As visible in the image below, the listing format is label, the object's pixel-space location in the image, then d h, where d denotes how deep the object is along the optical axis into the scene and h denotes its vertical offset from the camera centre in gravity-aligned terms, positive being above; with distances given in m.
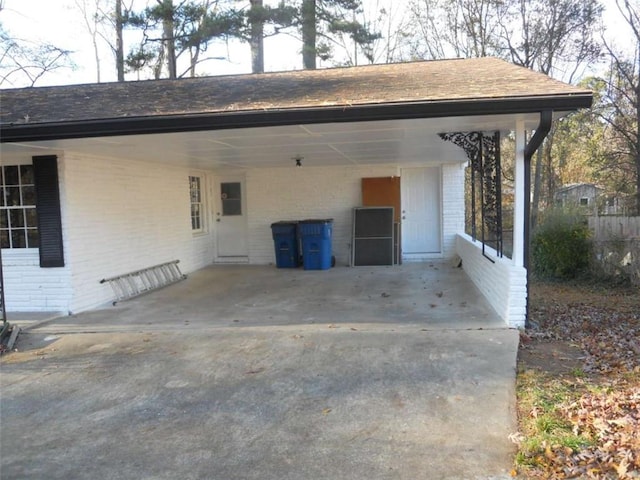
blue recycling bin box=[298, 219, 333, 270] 10.92 -1.01
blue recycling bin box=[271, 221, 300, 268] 11.29 -1.06
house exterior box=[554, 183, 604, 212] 11.57 -0.27
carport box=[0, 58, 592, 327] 5.31 +0.70
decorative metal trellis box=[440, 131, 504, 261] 6.87 +0.23
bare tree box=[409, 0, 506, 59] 17.03 +5.52
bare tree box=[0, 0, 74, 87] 17.66 +5.04
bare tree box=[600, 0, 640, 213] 14.36 +2.25
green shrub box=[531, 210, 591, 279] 10.52 -1.22
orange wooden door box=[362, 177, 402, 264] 11.77 -0.04
